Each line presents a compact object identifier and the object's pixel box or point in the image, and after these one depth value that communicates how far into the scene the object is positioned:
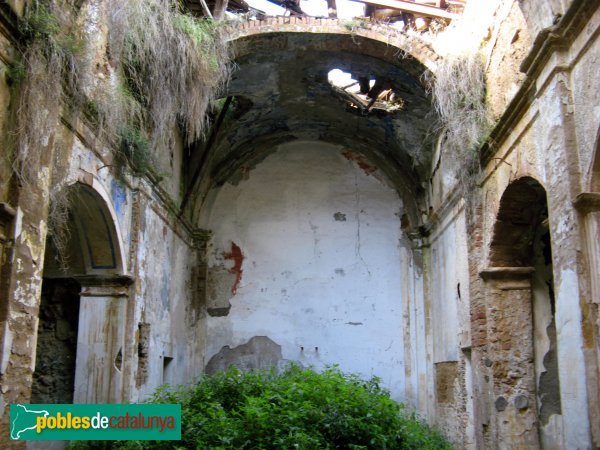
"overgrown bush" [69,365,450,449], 5.42
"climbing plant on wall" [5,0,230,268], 4.81
